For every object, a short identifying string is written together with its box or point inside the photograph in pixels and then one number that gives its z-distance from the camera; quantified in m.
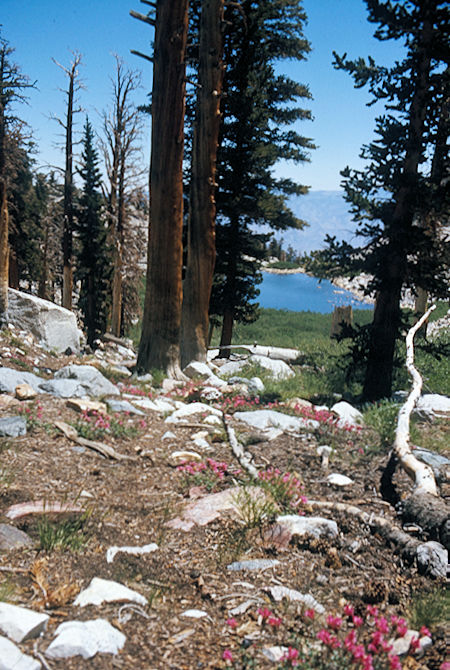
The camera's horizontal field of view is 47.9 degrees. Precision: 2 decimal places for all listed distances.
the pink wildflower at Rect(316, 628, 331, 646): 2.29
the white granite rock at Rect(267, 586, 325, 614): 2.74
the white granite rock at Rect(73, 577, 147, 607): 2.61
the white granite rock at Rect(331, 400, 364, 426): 6.60
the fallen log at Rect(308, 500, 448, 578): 3.19
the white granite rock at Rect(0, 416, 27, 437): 4.81
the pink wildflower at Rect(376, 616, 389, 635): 2.41
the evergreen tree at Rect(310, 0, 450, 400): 8.07
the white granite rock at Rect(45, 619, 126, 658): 2.20
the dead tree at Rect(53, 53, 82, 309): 20.02
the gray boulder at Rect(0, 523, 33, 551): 3.07
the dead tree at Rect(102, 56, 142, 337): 18.97
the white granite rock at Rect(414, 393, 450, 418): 7.57
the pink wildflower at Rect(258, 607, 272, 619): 2.53
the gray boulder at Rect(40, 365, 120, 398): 6.45
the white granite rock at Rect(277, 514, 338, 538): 3.54
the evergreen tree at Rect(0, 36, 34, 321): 15.27
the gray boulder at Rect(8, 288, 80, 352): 12.78
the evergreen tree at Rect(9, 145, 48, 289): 17.50
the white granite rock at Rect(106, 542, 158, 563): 3.15
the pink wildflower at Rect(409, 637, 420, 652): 2.31
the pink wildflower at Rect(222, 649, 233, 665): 2.25
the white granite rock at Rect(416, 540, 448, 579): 3.16
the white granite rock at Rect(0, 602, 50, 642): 2.23
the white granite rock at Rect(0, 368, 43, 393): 6.13
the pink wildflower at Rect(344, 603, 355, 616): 2.52
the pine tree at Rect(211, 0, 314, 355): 13.70
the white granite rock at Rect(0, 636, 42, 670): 2.03
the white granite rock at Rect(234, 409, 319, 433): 6.24
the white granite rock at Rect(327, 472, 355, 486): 4.62
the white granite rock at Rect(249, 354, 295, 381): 10.80
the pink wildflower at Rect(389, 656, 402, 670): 2.18
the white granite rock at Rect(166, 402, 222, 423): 6.65
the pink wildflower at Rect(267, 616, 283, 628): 2.49
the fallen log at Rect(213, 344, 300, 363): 16.14
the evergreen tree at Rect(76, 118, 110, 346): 27.05
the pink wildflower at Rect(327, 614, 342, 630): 2.45
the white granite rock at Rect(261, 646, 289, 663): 2.30
